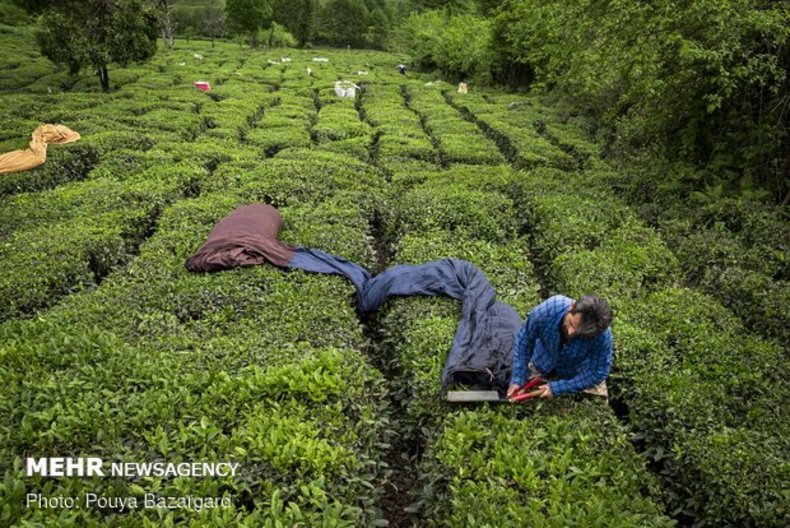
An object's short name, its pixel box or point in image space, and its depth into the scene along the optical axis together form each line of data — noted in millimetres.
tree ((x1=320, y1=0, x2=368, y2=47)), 55938
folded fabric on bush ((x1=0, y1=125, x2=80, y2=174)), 10672
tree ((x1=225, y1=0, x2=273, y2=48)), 40281
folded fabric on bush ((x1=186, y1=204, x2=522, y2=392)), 5074
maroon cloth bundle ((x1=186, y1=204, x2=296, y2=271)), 6824
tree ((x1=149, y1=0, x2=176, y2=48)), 39969
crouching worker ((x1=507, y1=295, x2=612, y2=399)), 4520
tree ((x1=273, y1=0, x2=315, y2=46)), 53438
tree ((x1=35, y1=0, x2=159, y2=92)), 19672
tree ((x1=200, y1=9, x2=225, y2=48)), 55375
